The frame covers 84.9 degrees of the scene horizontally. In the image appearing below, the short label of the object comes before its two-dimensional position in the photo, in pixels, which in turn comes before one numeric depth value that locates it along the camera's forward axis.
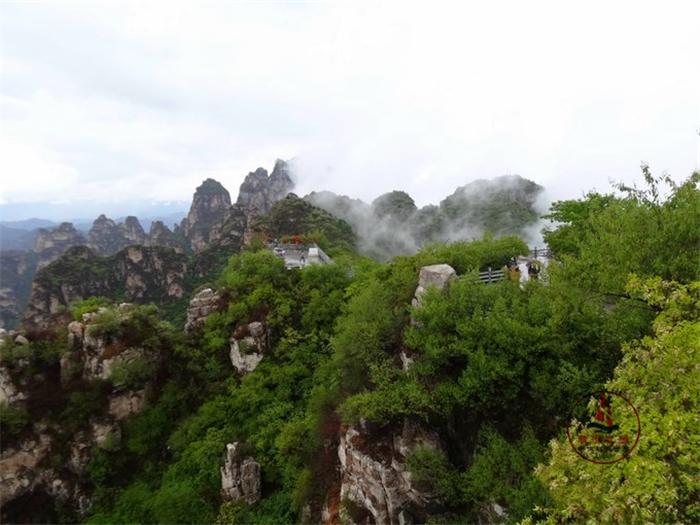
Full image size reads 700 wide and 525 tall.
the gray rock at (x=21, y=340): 23.61
